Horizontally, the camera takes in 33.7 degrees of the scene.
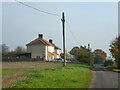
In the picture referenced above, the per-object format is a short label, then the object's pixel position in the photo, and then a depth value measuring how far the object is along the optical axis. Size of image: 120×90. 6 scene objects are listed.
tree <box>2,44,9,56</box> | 115.72
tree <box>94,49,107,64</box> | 127.38
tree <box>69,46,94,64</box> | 64.50
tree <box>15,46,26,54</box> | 121.49
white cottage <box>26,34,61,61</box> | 72.19
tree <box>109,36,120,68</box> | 47.12
